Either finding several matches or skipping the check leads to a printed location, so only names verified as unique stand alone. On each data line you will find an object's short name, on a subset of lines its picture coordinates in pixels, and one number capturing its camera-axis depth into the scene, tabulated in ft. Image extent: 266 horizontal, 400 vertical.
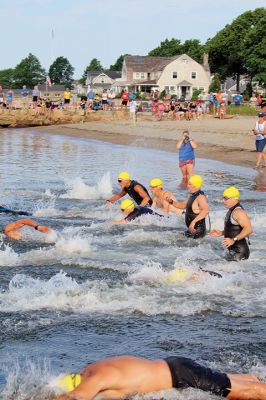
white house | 302.04
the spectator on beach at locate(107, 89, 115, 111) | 158.32
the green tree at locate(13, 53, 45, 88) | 549.95
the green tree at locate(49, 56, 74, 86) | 603.26
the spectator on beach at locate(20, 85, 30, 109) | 157.64
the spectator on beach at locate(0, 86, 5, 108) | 153.55
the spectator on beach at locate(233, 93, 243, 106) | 161.77
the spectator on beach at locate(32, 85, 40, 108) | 146.35
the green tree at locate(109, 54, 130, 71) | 586.94
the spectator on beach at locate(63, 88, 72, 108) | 154.44
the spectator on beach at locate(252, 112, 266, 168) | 69.67
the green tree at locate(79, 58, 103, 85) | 616.80
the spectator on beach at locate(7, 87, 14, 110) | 152.25
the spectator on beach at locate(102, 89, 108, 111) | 152.46
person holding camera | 60.18
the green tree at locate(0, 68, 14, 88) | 566.77
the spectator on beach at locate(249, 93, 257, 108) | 156.50
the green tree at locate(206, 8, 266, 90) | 236.43
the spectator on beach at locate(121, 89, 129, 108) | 153.89
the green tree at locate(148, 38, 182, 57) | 394.11
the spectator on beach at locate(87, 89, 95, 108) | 154.20
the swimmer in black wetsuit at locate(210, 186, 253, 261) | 32.17
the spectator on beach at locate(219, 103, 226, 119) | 130.31
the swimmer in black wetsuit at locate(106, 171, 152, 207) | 44.09
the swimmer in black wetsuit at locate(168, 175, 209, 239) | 37.50
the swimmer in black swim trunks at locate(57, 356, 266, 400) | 17.42
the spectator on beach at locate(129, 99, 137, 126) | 135.59
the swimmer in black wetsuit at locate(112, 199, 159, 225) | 42.39
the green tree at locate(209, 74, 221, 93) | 264.52
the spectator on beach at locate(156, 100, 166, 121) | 137.49
